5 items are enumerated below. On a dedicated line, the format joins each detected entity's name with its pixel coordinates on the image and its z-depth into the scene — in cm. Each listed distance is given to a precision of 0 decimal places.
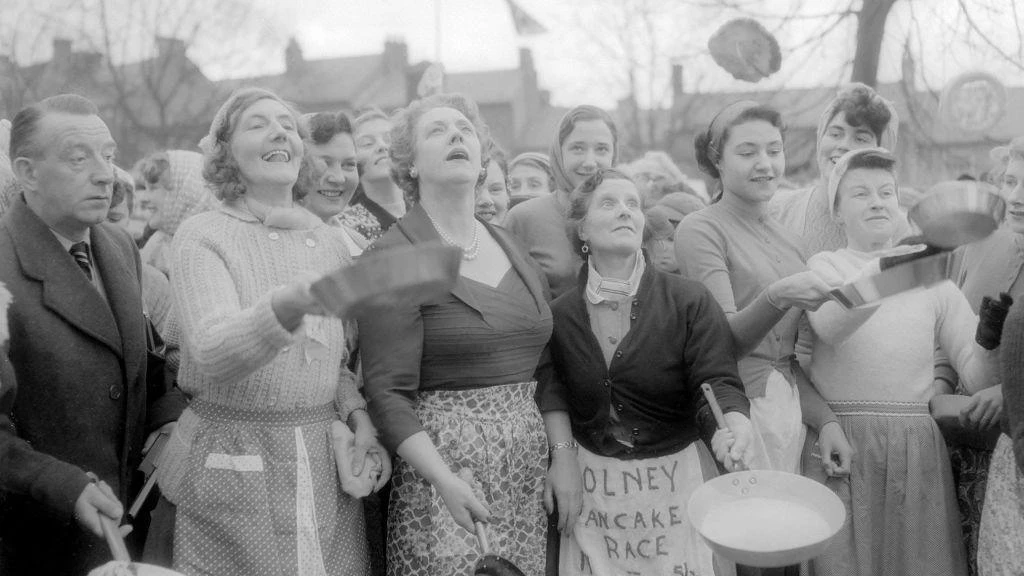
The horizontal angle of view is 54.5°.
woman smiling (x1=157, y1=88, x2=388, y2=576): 278
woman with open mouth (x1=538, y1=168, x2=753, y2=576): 331
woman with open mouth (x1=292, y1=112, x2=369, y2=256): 403
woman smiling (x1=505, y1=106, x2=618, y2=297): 379
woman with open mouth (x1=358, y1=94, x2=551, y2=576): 296
